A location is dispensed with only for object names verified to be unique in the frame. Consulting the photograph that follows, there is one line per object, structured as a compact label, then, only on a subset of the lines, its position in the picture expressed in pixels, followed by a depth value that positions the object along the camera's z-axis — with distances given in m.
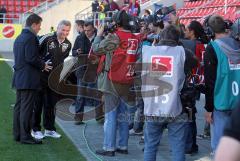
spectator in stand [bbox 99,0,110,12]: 46.91
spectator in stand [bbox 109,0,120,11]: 45.28
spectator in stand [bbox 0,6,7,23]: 62.62
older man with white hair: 15.53
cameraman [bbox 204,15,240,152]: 9.58
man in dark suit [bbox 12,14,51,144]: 14.13
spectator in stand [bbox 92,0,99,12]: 52.12
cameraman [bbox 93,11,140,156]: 13.07
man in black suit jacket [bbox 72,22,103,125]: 18.37
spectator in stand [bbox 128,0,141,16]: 37.41
